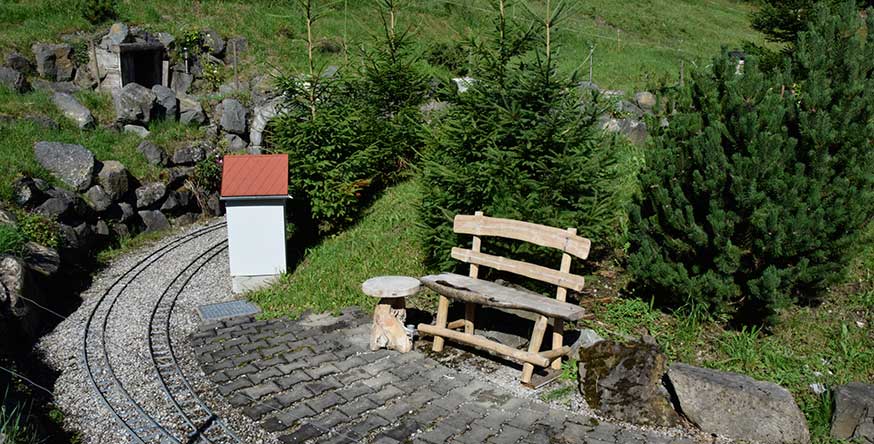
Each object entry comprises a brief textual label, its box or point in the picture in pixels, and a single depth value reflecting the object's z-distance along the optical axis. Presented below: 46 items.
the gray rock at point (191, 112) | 16.36
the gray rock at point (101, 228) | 12.47
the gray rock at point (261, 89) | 18.02
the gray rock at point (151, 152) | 14.44
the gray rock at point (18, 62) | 16.77
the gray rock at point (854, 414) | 5.19
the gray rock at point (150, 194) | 13.53
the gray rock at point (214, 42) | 20.39
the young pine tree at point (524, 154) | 7.78
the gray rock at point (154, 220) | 13.69
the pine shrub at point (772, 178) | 6.22
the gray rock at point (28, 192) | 11.00
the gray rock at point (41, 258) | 9.56
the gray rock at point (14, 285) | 8.23
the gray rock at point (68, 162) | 12.43
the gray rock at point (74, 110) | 14.95
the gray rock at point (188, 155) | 14.87
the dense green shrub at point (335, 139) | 11.61
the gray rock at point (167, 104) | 16.20
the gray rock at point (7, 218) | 9.88
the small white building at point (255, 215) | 9.84
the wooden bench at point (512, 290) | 6.46
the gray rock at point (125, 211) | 13.16
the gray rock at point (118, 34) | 18.11
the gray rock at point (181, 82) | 19.16
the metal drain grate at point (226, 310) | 9.06
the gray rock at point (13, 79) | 16.00
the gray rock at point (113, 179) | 12.89
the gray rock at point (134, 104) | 15.43
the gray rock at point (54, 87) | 16.78
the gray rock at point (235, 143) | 16.12
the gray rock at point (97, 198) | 12.55
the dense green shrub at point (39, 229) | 10.41
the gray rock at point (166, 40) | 19.33
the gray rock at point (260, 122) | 16.48
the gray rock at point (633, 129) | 15.55
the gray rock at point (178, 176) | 14.44
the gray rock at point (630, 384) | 5.80
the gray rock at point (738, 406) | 5.31
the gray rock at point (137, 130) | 15.33
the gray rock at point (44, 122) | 14.00
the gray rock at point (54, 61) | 17.53
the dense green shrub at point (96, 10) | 19.98
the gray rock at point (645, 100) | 18.36
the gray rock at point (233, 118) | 16.50
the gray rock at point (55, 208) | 11.21
